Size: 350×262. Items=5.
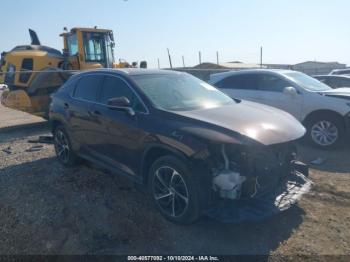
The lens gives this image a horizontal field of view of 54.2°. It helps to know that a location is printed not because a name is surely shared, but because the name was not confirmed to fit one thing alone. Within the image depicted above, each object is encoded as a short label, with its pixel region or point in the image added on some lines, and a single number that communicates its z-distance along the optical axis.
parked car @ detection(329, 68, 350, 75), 15.45
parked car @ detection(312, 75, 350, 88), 10.33
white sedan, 7.14
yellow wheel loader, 10.54
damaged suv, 3.71
